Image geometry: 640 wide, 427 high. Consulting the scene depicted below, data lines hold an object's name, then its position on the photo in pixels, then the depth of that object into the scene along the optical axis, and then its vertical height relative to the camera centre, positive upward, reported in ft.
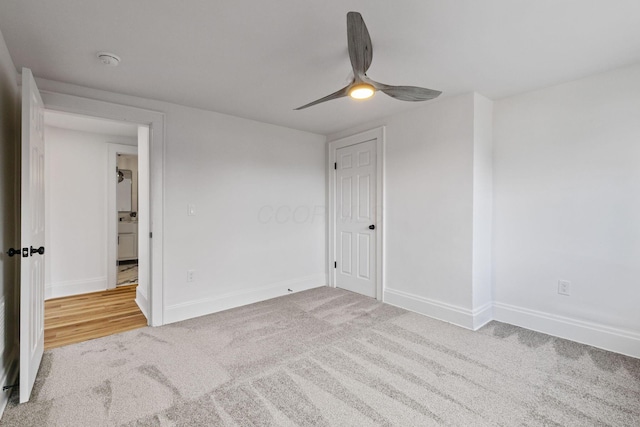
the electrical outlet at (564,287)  8.50 -2.15
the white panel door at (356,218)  12.30 -0.25
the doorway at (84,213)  11.93 +0.00
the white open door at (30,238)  5.81 -0.52
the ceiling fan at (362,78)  4.75 +2.61
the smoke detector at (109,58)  6.71 +3.52
